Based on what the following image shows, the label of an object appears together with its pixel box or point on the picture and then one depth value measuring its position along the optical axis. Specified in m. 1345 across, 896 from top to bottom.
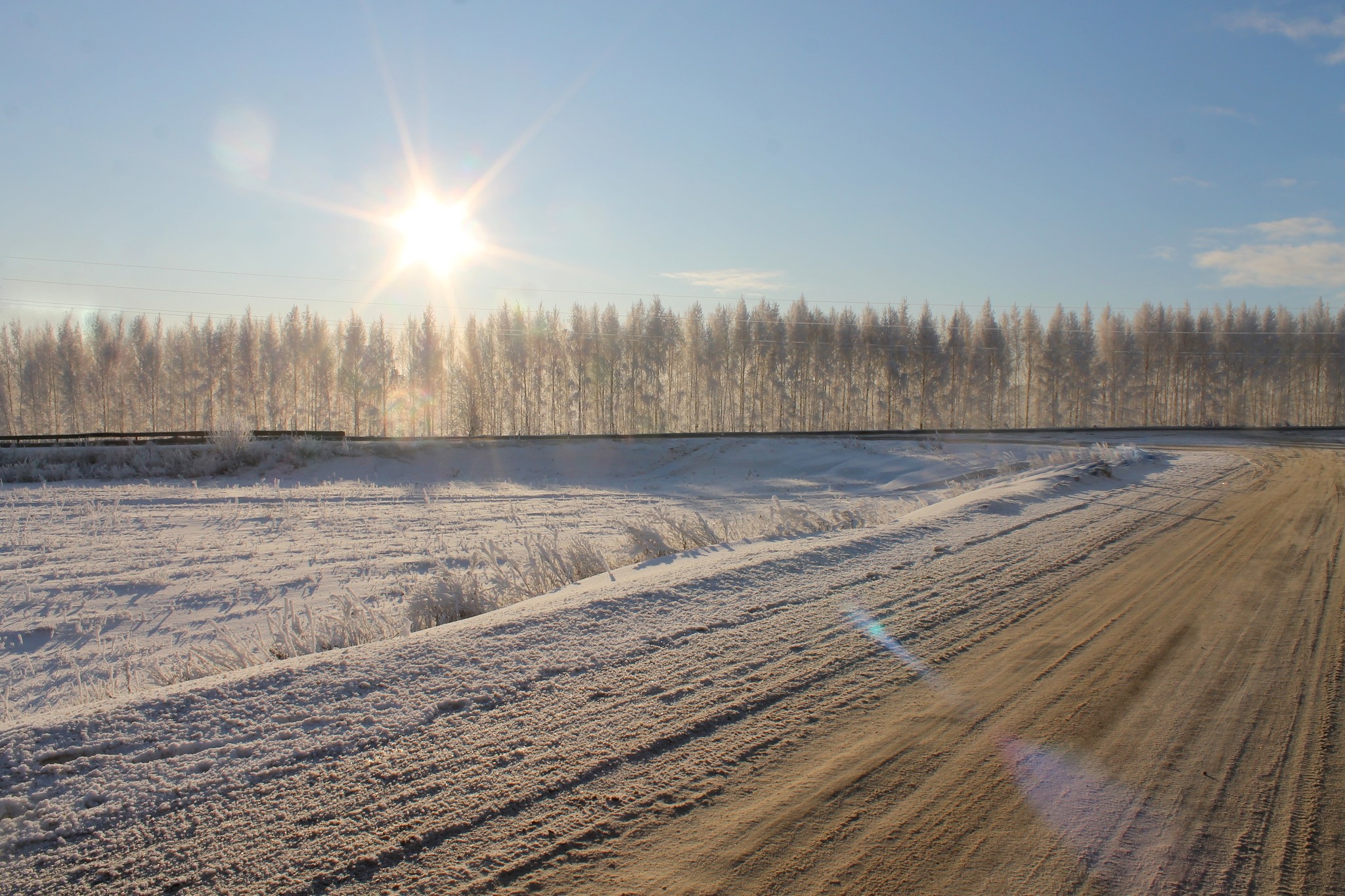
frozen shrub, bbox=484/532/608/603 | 6.98
